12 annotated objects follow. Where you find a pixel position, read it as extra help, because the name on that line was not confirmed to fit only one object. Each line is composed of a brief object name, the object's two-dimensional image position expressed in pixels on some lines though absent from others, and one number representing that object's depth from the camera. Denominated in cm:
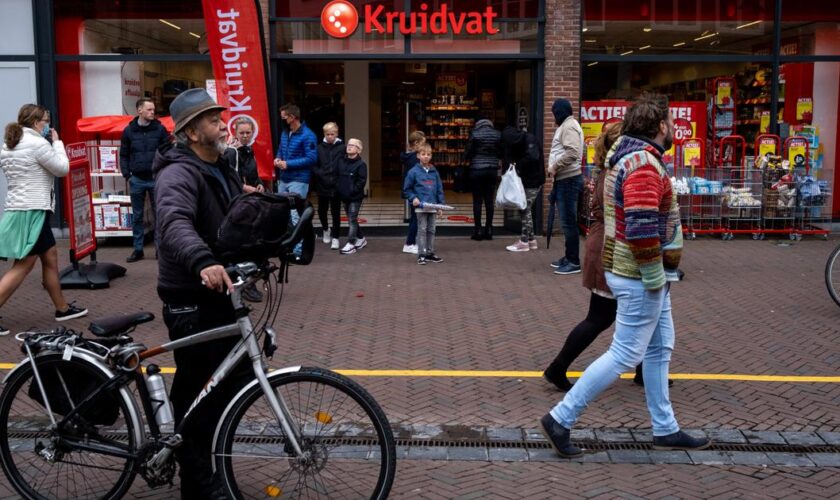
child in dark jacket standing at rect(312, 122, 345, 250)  1180
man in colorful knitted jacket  473
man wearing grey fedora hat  406
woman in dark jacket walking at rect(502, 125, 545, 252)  1190
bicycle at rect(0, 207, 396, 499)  394
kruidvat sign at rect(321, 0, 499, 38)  1269
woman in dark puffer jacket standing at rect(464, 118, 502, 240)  1246
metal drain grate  520
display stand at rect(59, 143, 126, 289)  938
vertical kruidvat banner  1159
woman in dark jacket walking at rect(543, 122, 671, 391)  582
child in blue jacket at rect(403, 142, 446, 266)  1099
